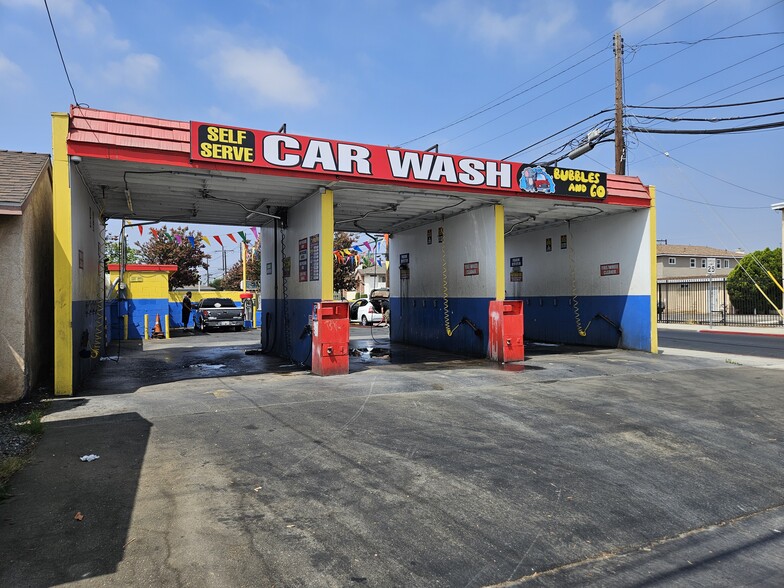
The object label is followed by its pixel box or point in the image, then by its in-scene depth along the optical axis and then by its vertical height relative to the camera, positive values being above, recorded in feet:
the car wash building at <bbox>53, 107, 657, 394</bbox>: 29.37 +6.86
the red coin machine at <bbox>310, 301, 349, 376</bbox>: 33.76 -2.25
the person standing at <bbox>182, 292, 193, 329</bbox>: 83.92 -0.71
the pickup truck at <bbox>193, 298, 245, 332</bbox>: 80.69 -1.58
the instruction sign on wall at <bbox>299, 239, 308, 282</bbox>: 39.06 +3.16
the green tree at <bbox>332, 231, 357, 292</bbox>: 126.52 +7.02
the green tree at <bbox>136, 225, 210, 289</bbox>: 127.44 +12.05
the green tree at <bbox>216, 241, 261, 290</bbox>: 155.22 +10.09
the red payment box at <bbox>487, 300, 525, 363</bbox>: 40.06 -2.43
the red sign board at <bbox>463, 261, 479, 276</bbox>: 44.57 +2.59
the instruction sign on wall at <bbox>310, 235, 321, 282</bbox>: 36.05 +3.05
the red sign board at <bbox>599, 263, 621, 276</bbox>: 49.75 +2.55
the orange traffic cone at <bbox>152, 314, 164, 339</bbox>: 71.36 -3.51
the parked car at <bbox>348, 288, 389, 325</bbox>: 93.61 -1.68
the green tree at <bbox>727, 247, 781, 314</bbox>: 101.81 +1.77
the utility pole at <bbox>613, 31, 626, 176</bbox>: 60.44 +21.33
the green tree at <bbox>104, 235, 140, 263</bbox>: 128.39 +14.46
